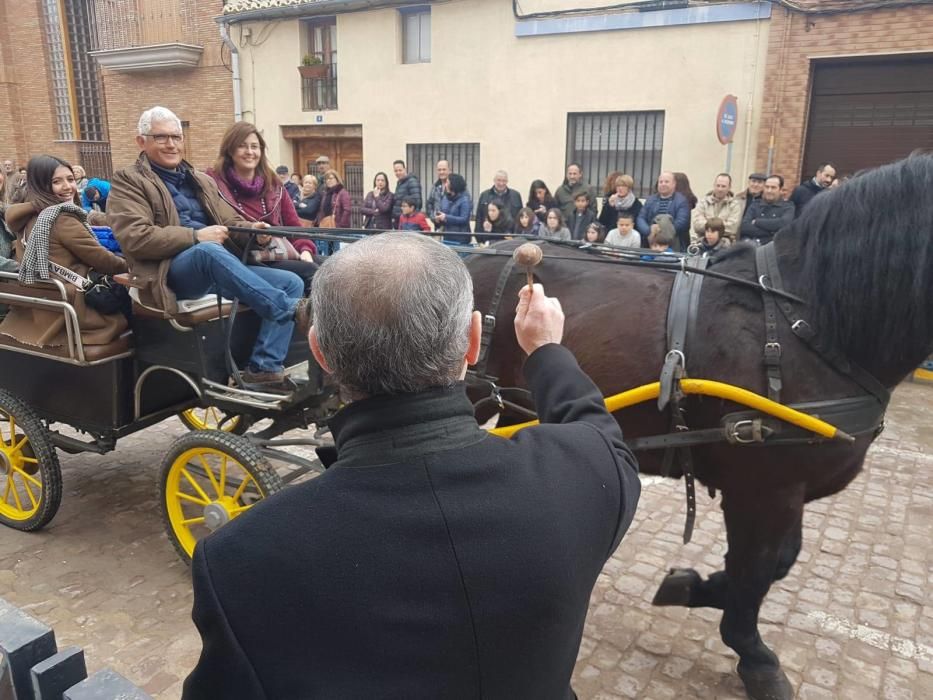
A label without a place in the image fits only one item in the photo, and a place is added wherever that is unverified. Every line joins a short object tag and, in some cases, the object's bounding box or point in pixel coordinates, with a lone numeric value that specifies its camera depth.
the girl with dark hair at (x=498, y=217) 9.45
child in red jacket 10.11
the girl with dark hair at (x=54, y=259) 3.49
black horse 2.35
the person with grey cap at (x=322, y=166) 12.05
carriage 3.42
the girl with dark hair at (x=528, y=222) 8.83
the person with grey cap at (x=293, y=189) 11.54
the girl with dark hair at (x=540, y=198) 9.44
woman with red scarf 3.86
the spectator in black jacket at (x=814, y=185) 7.64
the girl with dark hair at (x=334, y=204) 11.00
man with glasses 3.33
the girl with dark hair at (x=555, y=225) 8.67
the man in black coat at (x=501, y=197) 9.69
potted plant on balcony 14.44
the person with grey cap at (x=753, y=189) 7.85
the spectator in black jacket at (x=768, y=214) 7.21
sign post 9.85
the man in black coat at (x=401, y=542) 1.05
